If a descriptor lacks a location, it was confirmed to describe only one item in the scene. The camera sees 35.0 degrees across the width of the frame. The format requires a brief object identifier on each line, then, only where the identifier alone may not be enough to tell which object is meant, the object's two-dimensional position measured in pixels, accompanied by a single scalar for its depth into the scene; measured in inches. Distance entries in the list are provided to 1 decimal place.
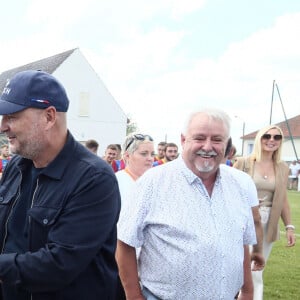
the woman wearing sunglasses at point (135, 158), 156.8
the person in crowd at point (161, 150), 426.3
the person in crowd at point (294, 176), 1233.4
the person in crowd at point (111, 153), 367.7
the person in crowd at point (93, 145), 352.2
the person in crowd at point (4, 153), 414.8
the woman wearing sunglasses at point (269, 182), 197.6
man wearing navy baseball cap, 74.0
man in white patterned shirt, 94.1
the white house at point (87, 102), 1277.1
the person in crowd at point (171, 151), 360.8
